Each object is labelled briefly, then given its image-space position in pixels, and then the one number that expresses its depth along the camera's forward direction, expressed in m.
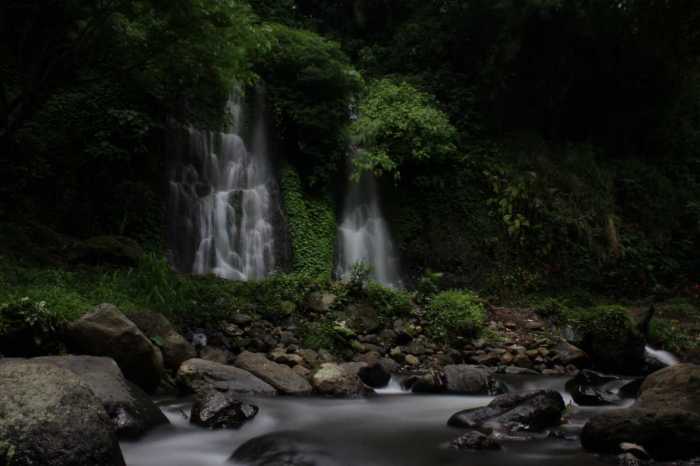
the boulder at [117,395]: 5.69
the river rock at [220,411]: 6.12
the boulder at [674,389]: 6.17
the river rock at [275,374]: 8.05
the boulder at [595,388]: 7.75
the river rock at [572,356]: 11.28
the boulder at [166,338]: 8.19
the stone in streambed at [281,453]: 5.20
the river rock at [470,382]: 8.55
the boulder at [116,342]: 7.15
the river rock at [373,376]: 8.79
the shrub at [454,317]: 11.72
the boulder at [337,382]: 8.15
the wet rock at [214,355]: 8.88
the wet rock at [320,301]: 11.06
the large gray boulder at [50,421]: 3.93
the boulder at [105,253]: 11.01
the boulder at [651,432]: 5.13
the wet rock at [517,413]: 6.20
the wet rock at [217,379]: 7.56
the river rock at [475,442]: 5.57
